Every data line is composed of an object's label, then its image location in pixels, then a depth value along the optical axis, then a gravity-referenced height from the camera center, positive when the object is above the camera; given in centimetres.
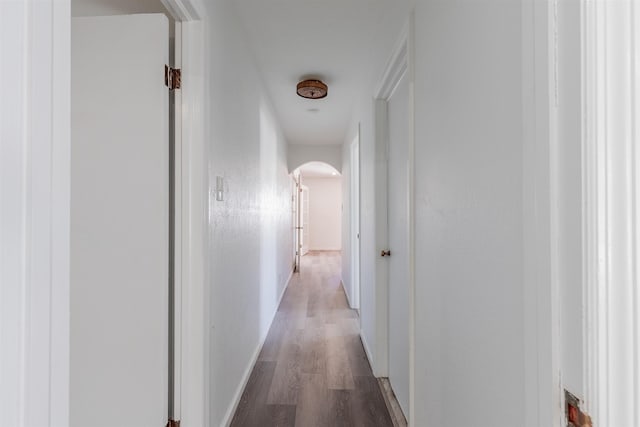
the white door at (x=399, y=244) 188 -18
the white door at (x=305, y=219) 878 -13
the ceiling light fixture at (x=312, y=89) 290 +110
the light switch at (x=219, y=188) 166 +13
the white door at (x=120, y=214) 135 +0
